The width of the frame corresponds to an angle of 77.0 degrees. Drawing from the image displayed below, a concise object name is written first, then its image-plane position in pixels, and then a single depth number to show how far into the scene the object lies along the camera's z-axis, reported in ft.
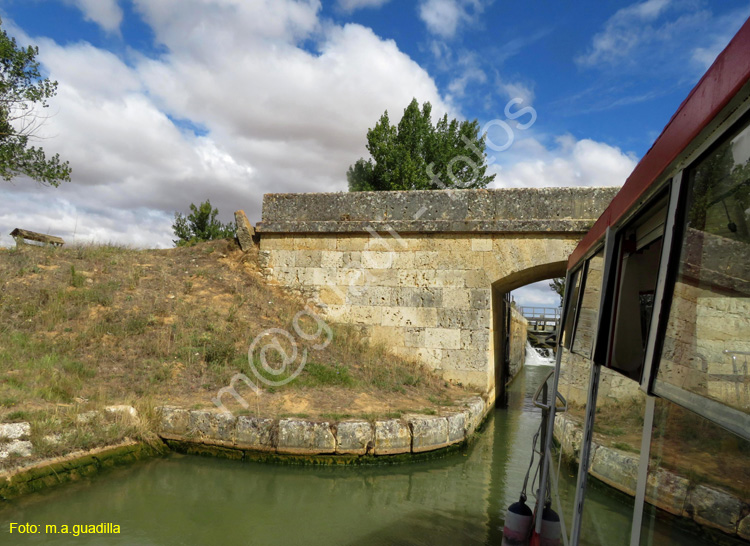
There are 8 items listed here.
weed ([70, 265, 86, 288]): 27.55
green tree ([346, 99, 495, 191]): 80.53
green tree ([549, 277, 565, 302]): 70.53
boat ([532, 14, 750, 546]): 3.08
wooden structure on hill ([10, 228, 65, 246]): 34.14
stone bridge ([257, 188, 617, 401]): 27.32
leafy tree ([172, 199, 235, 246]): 74.90
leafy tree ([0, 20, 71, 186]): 36.19
